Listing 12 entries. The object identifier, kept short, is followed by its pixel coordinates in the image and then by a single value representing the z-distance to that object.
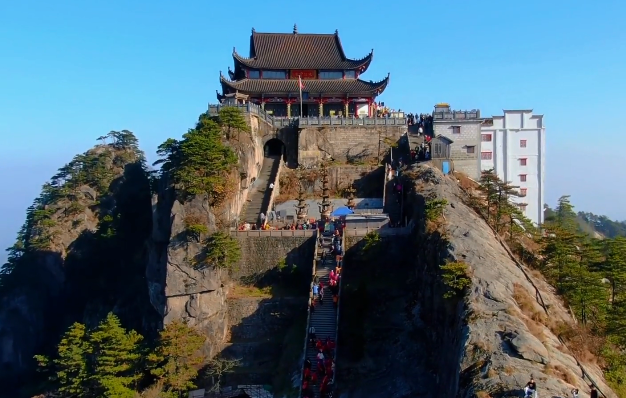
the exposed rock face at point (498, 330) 19.47
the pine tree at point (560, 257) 34.22
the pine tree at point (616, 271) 34.50
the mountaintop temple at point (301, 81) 57.22
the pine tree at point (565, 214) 56.85
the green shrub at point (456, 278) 25.70
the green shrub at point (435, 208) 33.16
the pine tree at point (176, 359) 32.94
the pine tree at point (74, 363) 37.19
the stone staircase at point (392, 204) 42.04
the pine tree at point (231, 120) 45.12
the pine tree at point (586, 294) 32.97
